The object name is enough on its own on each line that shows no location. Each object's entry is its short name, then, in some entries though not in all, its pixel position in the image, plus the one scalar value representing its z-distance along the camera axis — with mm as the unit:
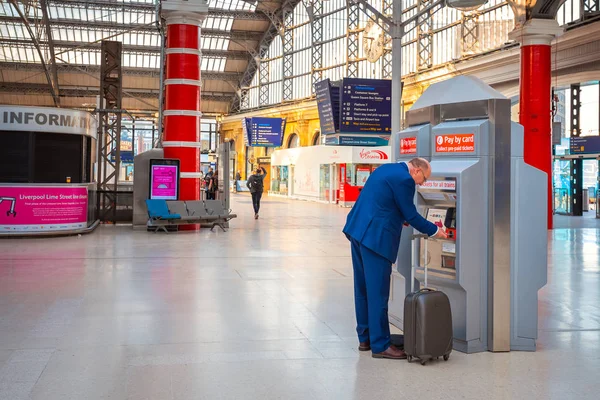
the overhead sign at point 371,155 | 33781
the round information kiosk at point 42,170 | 14492
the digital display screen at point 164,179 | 17031
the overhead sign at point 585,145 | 25219
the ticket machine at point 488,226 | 5359
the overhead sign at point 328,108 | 22430
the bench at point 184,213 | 16484
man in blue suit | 5027
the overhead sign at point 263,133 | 46750
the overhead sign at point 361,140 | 20884
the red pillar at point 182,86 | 17141
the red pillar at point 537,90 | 18656
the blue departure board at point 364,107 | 21062
